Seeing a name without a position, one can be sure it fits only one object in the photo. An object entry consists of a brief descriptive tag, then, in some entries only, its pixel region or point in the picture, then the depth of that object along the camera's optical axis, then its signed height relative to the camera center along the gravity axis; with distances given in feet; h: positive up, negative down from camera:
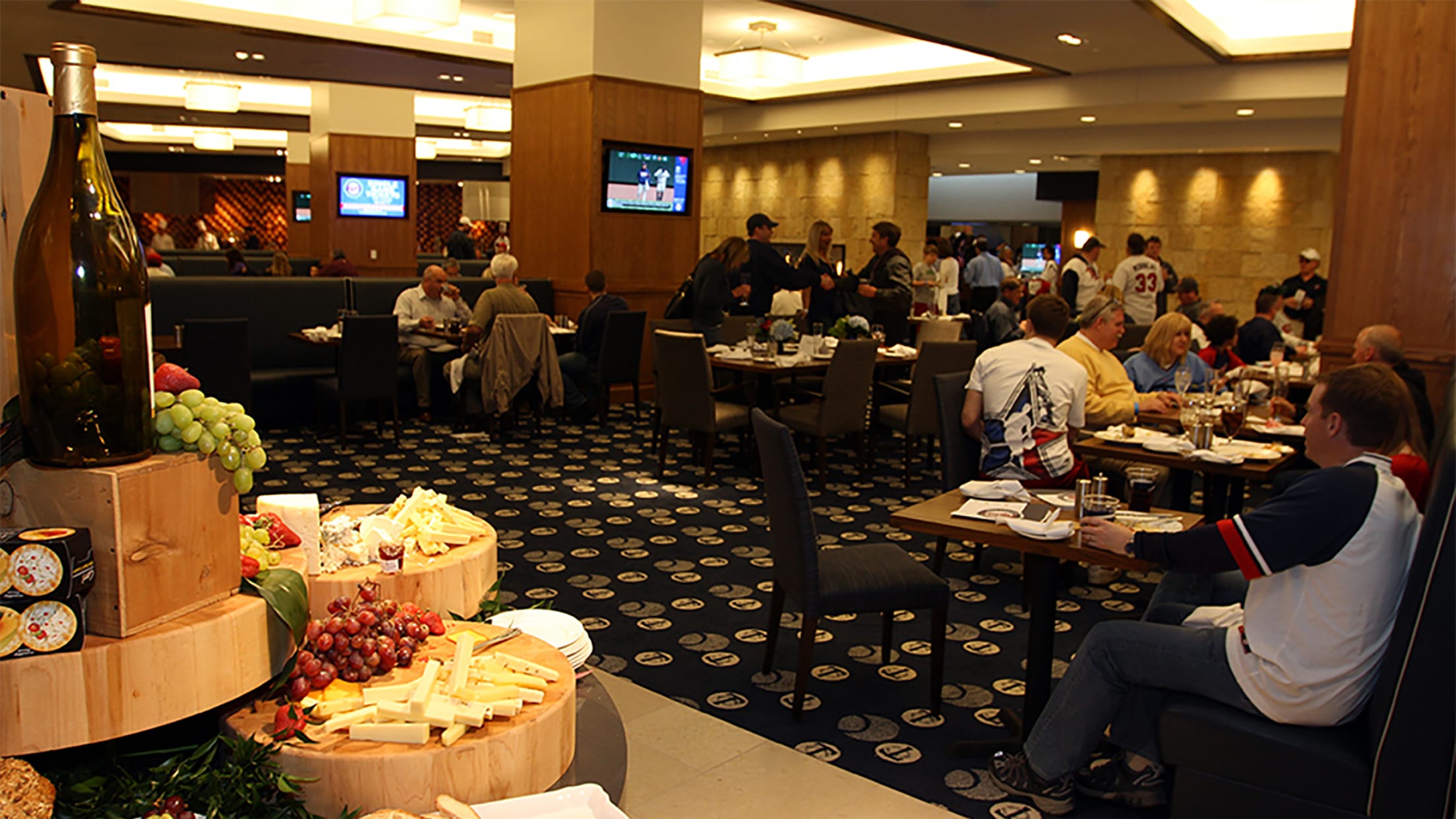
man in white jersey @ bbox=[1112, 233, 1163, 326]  37.65 +0.04
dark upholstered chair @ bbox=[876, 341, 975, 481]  21.12 -2.24
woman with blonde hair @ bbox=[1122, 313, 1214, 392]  18.34 -1.27
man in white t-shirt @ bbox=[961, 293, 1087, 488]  13.76 -1.60
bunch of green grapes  4.58 -0.77
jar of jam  6.17 -1.74
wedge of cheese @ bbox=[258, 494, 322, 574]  6.03 -1.50
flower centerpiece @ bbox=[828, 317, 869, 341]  24.94 -1.24
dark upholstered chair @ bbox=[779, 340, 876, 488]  20.77 -2.51
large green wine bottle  4.27 -0.22
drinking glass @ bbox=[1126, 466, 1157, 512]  10.48 -2.08
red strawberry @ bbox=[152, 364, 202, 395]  4.91 -0.58
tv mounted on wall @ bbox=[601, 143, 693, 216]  30.63 +2.72
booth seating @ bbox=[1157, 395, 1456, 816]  6.72 -3.30
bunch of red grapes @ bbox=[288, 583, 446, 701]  5.22 -1.97
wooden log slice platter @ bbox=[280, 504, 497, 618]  5.92 -1.89
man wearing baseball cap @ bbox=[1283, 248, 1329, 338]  35.45 -0.36
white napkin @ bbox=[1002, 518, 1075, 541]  9.25 -2.20
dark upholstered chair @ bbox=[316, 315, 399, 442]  23.52 -2.23
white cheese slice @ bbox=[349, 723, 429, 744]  4.68 -2.10
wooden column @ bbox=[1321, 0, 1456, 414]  14.55 +1.57
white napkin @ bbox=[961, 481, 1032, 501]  10.90 -2.20
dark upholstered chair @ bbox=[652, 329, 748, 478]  20.63 -2.46
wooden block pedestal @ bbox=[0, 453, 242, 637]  4.22 -1.11
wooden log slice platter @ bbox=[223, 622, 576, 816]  4.60 -2.23
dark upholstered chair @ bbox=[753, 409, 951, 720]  10.62 -3.12
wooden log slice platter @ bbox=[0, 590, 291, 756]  4.10 -1.74
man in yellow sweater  15.66 -1.24
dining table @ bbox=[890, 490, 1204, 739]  9.75 -2.80
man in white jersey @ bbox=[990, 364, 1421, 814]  7.57 -2.49
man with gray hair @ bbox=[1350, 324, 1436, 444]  14.28 -0.86
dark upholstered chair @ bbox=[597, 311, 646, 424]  26.73 -2.09
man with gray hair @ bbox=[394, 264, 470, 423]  27.76 -1.46
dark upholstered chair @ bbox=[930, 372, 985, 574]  14.56 -2.28
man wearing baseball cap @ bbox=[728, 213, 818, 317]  27.96 +0.09
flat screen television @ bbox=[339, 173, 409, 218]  47.39 +3.02
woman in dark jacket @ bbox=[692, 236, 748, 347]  25.84 -0.33
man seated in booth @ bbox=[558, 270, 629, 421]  27.17 -2.14
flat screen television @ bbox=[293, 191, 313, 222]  58.23 +3.06
